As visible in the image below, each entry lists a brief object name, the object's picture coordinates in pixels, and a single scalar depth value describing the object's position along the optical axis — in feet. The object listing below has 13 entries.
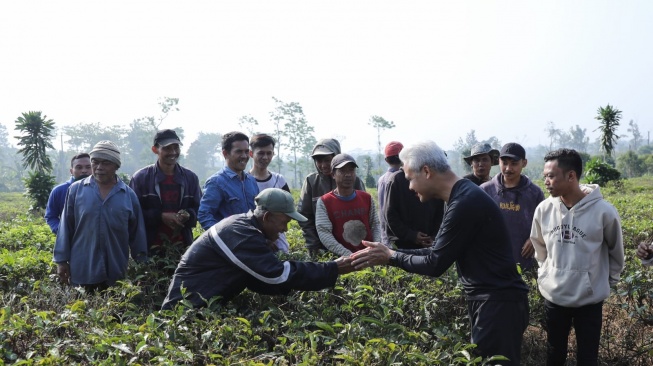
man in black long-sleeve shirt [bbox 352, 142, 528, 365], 8.29
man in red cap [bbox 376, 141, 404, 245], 16.25
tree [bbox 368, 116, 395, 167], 219.61
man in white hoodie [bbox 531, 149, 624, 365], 10.21
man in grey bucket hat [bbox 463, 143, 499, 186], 16.55
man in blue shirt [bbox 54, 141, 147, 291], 12.91
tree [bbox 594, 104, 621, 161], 74.95
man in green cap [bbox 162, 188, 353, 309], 8.72
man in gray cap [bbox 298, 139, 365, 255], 15.37
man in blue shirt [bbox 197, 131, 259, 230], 14.05
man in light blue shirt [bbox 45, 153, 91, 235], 15.19
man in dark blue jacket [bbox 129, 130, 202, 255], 14.32
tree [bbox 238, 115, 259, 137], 200.82
